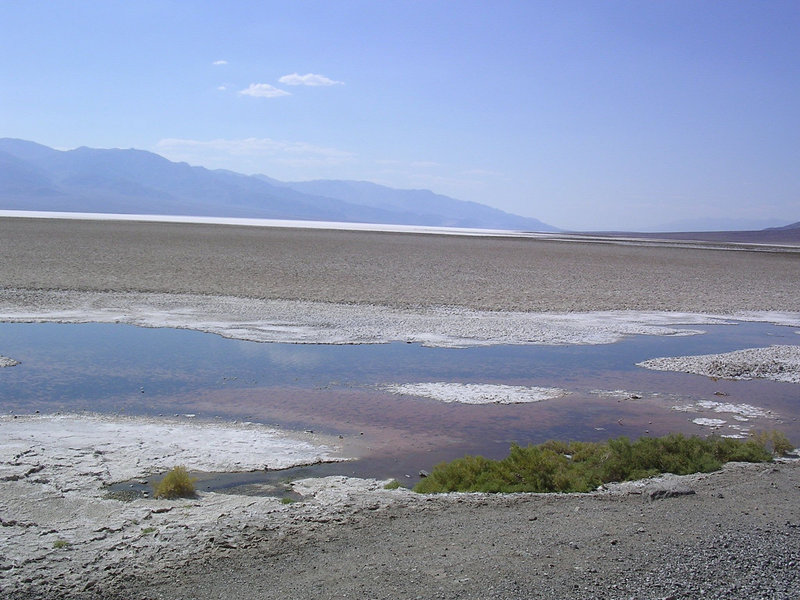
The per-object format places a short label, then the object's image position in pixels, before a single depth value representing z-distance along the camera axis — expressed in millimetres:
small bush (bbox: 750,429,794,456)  8328
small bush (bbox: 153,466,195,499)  6457
